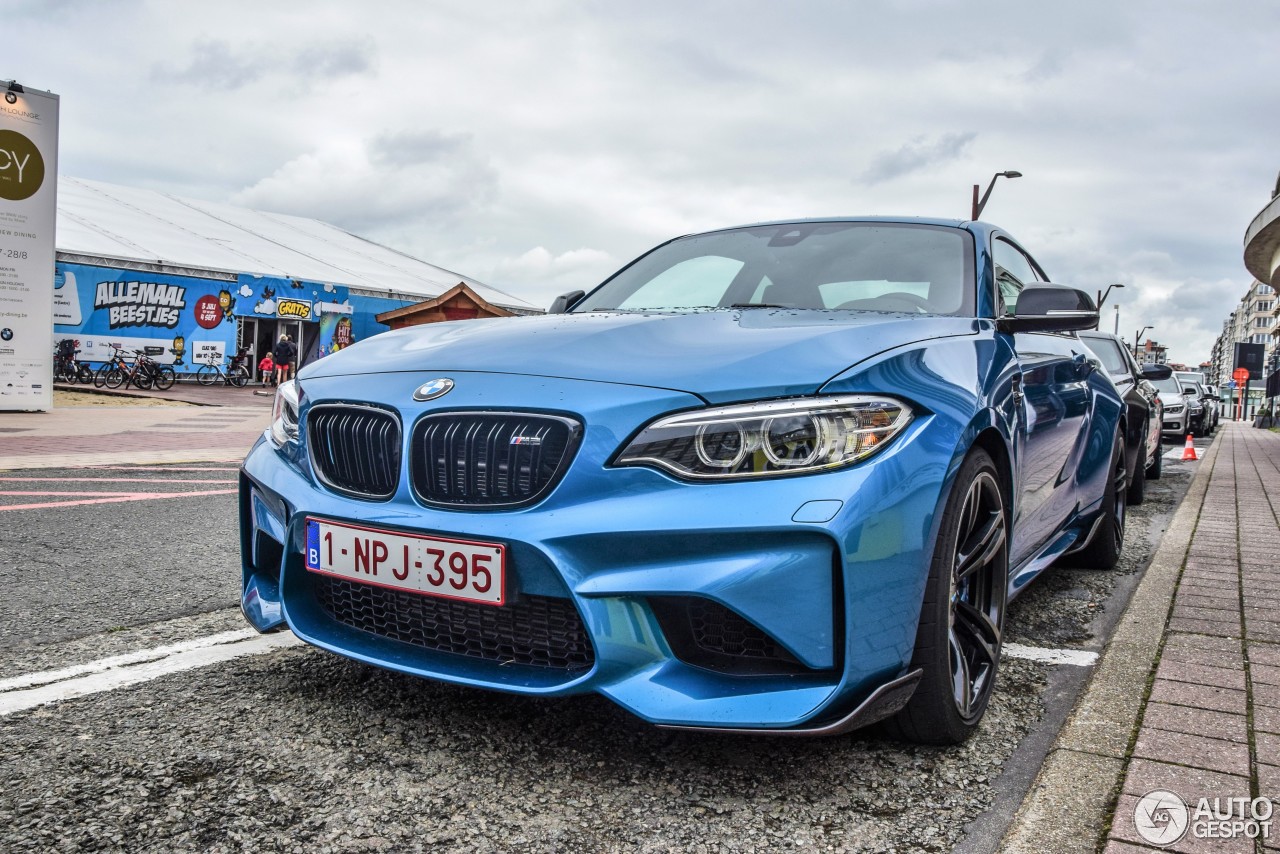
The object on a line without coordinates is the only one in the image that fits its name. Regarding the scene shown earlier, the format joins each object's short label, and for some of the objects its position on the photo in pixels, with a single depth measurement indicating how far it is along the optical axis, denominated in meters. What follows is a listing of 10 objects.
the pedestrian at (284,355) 25.08
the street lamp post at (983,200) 24.59
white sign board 14.26
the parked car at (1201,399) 25.30
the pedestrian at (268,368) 28.00
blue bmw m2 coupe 1.97
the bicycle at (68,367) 23.69
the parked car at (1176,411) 18.88
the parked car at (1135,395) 6.74
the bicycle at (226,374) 27.33
